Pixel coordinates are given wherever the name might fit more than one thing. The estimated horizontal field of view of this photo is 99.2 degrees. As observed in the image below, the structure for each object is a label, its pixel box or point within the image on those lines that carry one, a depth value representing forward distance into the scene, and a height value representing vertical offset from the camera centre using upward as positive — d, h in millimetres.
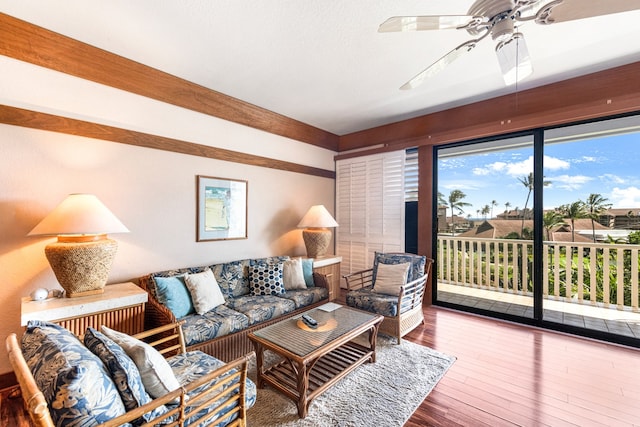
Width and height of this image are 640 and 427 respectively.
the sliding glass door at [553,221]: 3236 -18
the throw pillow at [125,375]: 1116 -664
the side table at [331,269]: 4094 -785
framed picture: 3215 +118
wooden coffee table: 1874 -949
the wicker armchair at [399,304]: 2875 -940
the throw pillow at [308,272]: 3602 -714
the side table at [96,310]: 1888 -681
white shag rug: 1812 -1325
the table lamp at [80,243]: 2033 -204
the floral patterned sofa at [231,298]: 2391 -861
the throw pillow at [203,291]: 2609 -725
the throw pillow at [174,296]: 2478 -720
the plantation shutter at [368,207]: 4312 +195
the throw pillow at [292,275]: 3455 -732
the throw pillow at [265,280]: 3234 -737
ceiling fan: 1315 +1083
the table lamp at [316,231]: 4082 -191
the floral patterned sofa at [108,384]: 932 -651
